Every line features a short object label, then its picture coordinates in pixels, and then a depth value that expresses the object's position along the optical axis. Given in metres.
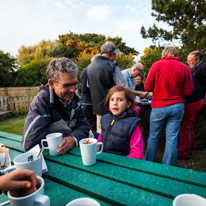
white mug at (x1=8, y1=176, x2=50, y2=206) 0.54
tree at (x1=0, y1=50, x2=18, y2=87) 11.10
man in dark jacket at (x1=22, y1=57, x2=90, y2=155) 1.36
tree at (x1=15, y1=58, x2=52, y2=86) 12.84
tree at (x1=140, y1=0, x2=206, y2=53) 6.54
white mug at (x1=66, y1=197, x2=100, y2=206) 0.51
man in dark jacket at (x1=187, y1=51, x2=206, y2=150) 3.26
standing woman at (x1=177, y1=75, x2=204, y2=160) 2.94
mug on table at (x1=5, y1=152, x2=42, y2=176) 0.82
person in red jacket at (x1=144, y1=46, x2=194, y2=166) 2.42
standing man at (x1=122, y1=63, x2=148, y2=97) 3.92
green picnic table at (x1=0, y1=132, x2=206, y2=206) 0.74
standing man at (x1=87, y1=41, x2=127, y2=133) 2.72
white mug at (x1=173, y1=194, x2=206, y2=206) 0.50
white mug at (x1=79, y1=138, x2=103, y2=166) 1.00
